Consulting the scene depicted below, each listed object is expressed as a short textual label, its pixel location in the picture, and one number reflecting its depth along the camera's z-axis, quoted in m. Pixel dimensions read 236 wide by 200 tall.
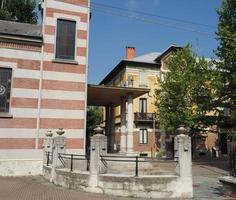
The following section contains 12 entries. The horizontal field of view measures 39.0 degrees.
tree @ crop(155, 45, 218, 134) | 31.47
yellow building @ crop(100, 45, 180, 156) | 42.03
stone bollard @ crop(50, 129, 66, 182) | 16.25
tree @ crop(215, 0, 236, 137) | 24.23
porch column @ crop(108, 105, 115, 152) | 32.12
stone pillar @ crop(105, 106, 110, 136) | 32.72
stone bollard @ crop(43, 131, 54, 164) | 18.19
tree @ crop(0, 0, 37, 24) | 37.50
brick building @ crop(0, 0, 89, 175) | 19.42
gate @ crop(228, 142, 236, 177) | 12.41
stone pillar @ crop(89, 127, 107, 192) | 13.59
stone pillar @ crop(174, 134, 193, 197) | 13.05
